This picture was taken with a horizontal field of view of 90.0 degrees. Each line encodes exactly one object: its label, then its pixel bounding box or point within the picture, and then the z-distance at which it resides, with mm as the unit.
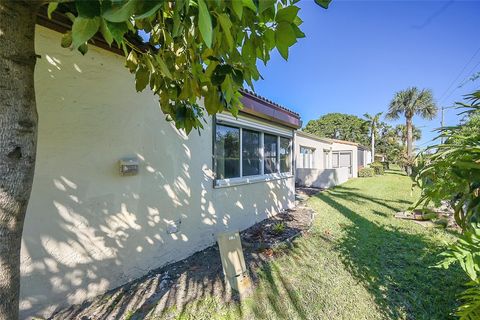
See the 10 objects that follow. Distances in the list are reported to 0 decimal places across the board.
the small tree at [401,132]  42031
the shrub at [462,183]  1614
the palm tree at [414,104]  30869
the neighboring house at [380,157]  41469
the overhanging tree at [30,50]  796
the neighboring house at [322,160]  16203
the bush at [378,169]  24469
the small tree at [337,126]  51969
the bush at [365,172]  22527
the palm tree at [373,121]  36709
